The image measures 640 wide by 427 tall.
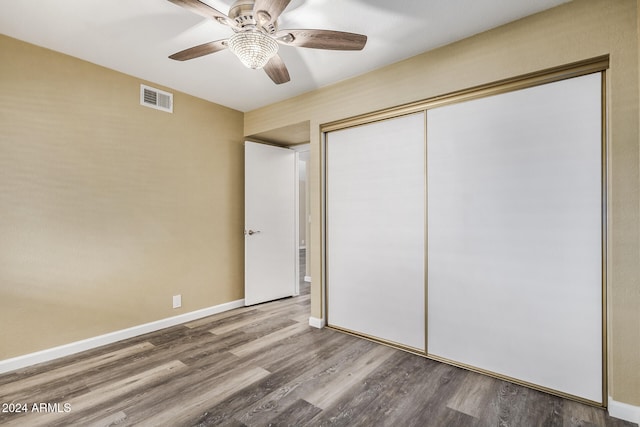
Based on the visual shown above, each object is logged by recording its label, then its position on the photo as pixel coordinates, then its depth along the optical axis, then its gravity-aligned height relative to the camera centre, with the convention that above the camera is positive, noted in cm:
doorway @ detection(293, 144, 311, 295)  477 -46
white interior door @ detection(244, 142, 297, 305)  390 -13
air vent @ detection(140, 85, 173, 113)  303 +120
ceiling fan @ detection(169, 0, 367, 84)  157 +106
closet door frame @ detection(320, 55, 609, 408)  184 +90
